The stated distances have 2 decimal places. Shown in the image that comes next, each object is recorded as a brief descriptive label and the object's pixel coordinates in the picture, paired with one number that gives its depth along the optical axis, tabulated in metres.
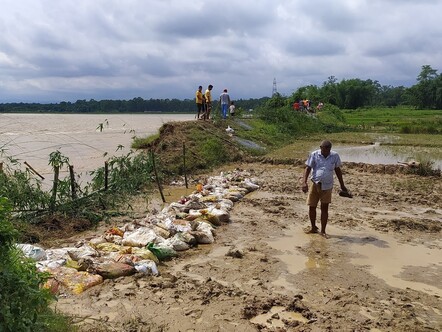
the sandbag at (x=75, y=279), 4.50
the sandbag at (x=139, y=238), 5.81
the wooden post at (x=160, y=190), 9.11
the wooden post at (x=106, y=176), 8.34
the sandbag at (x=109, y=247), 5.62
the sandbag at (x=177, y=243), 5.92
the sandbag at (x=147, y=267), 4.98
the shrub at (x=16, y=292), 2.79
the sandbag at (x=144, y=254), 5.31
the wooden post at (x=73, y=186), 7.52
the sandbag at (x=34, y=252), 4.86
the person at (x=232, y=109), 21.89
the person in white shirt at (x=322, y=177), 6.54
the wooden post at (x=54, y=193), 7.15
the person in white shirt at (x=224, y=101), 19.06
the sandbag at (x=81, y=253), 5.13
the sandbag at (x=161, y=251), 5.59
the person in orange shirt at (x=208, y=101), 17.13
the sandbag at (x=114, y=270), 4.83
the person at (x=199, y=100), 16.86
